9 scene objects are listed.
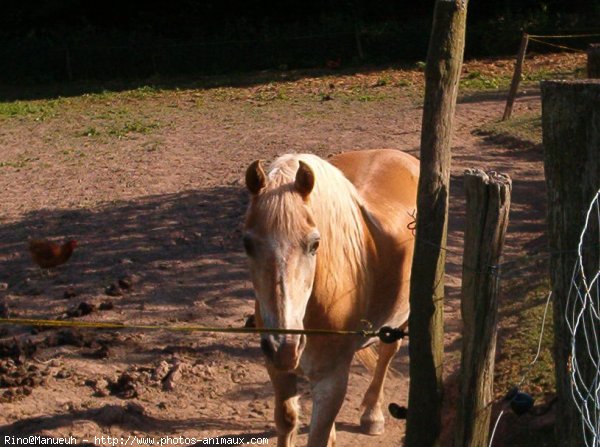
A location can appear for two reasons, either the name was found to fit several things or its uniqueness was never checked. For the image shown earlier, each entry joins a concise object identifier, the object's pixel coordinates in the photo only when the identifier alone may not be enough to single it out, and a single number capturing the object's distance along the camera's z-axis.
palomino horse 4.00
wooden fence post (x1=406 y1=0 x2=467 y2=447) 3.75
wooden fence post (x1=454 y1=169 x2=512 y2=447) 3.52
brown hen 8.06
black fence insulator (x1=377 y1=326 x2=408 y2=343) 4.16
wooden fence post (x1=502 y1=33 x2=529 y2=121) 14.91
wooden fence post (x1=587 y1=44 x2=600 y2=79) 5.79
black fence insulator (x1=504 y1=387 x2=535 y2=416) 3.48
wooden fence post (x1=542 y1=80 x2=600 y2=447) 3.18
